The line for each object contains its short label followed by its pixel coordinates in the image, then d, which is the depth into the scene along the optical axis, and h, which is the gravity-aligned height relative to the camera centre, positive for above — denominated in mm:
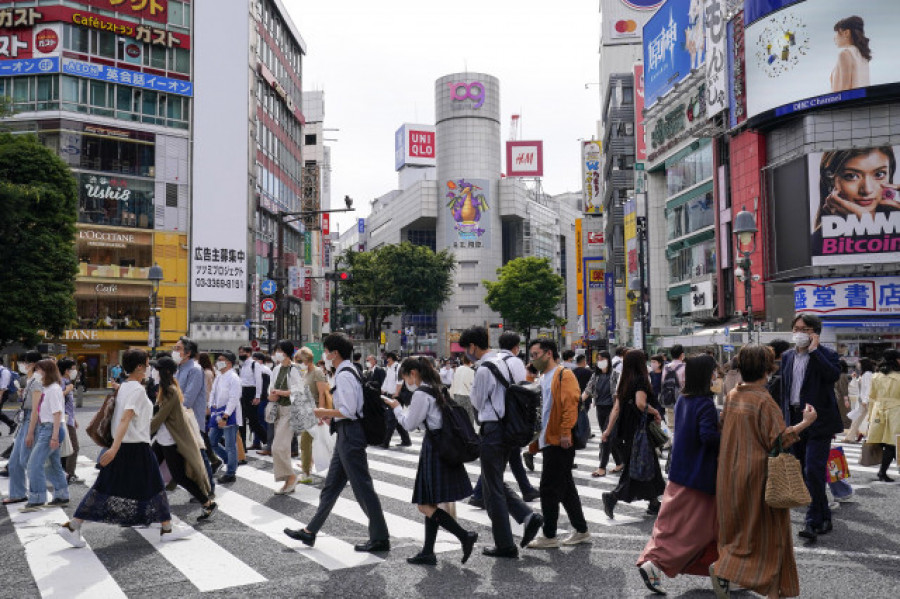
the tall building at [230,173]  44688 +9123
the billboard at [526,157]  114750 +24427
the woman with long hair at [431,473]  6273 -1063
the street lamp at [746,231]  17203 +2072
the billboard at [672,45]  42594 +15694
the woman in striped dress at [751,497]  4941 -1023
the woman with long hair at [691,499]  5332 -1095
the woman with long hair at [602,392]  13680 -985
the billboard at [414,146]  125000 +28684
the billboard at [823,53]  33375 +11445
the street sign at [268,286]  25641 +1541
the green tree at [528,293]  69250 +3389
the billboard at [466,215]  99750 +14328
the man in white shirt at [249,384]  13367 -774
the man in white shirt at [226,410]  10812 -983
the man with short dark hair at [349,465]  6832 -1076
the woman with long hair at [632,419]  7750 -896
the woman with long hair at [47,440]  8773 -1084
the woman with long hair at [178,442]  7930 -1017
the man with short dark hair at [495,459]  6543 -994
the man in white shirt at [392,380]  16438 -996
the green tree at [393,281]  63406 +4119
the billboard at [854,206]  32906 +4983
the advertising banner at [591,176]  74812 +14296
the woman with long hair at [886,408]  10414 -996
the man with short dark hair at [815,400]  7051 -607
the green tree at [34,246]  32406 +3688
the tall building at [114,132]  40875 +10371
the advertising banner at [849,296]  32406 +1340
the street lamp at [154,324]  28344 +446
